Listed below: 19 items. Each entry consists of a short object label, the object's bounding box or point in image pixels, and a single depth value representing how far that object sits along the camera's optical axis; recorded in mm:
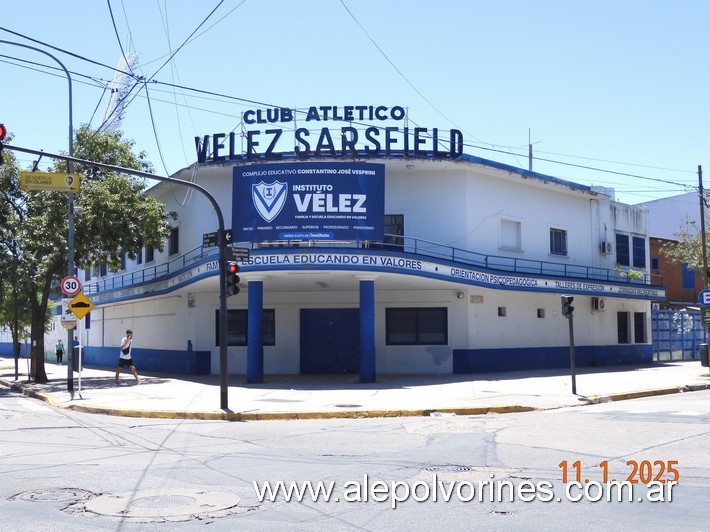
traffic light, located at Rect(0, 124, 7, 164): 14805
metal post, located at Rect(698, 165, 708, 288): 30125
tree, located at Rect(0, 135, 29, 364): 27500
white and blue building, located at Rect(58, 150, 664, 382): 24953
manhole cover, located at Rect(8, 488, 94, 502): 8742
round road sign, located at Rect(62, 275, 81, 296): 22375
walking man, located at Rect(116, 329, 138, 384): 25828
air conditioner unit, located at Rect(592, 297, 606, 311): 33781
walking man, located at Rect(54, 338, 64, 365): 43406
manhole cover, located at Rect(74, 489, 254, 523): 7969
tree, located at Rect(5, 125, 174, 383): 26984
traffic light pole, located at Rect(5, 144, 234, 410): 18203
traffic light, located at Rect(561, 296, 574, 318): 22250
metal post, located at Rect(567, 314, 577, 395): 21641
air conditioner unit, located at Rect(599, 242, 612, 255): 35219
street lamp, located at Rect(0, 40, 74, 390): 23361
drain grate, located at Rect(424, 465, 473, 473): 10361
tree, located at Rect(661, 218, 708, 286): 34281
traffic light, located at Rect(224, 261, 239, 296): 18216
